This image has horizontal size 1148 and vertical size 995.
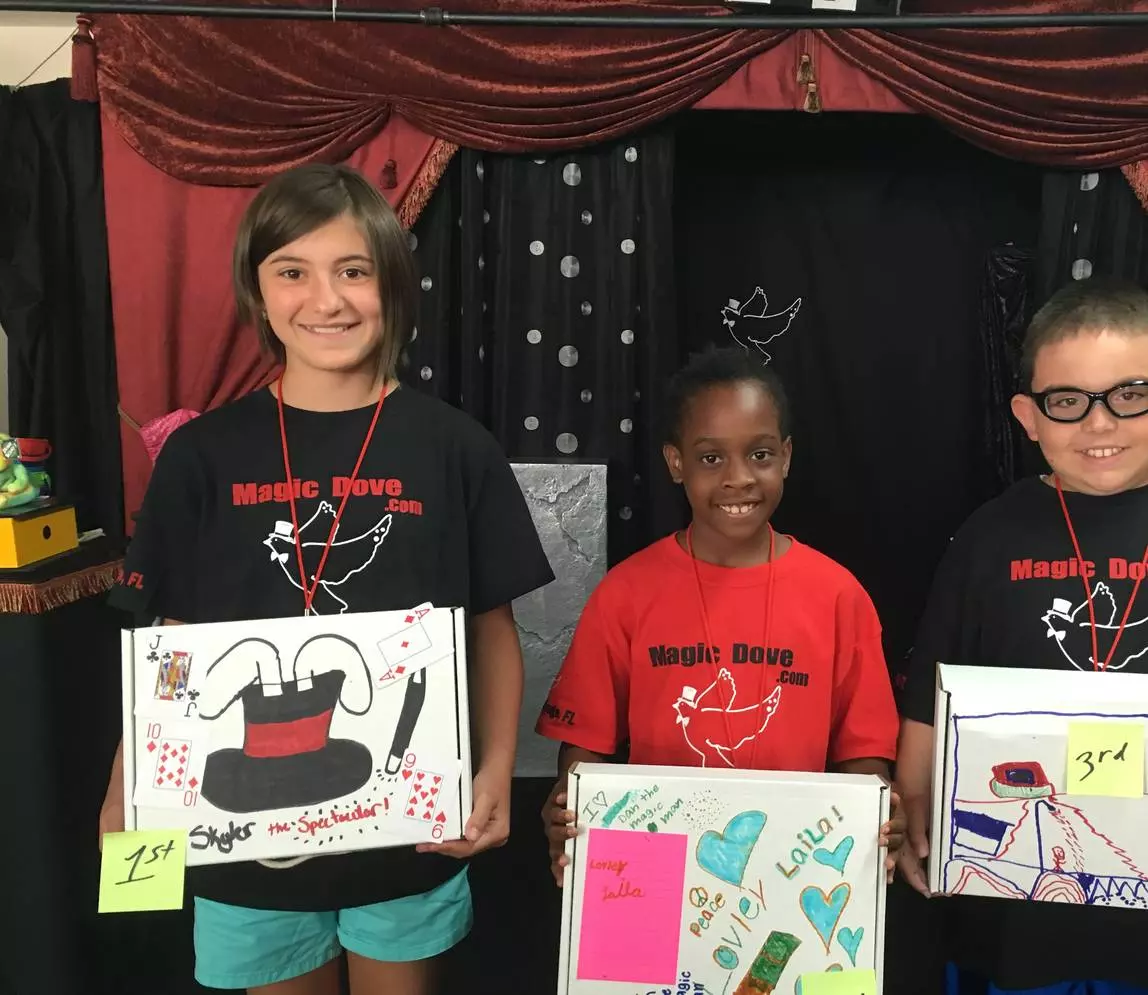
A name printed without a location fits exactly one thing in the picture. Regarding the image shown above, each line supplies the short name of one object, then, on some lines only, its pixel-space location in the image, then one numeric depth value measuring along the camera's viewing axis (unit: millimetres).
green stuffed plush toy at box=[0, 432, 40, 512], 1694
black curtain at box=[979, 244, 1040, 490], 2588
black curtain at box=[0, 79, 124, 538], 2250
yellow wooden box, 1653
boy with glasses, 1144
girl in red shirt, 1218
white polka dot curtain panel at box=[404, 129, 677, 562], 2297
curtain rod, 1595
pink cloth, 2135
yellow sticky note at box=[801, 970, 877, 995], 1043
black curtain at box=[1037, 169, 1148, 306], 2248
